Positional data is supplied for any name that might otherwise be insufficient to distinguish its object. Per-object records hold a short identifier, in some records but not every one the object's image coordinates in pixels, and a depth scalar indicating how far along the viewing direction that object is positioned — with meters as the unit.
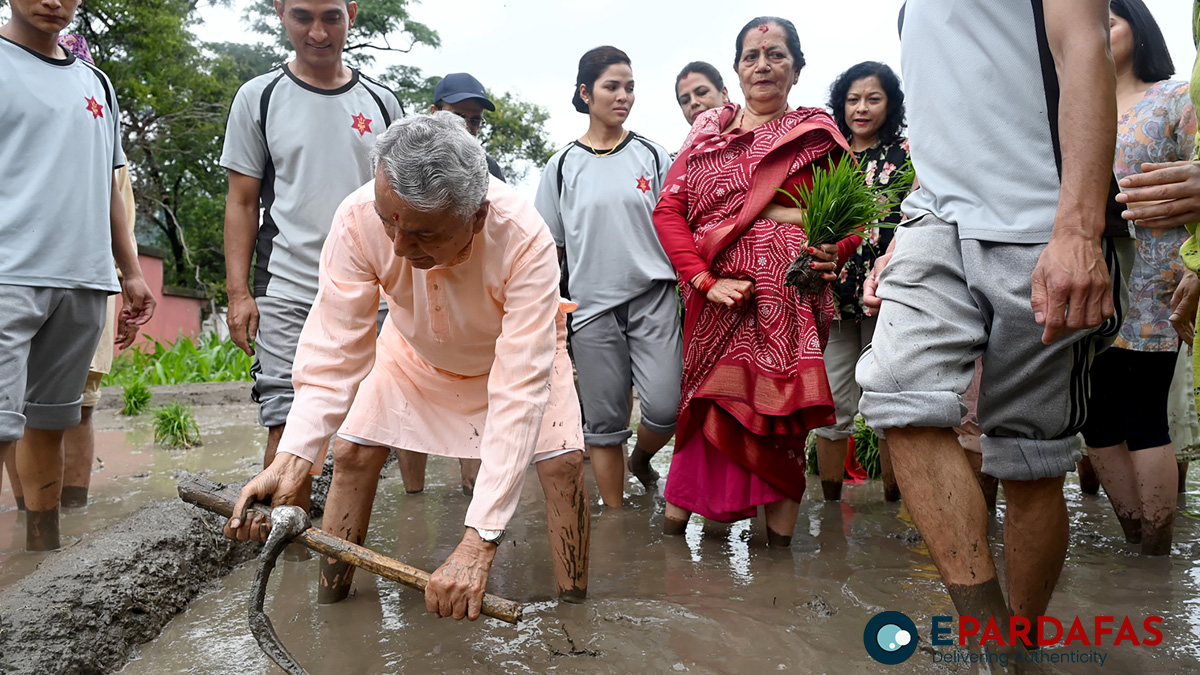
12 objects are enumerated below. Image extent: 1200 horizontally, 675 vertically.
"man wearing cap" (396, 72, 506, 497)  5.23
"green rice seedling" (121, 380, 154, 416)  7.61
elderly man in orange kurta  2.30
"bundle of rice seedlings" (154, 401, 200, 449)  5.86
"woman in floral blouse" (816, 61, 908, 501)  4.21
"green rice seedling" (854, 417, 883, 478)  4.87
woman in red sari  3.39
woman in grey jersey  4.14
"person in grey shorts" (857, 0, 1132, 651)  1.92
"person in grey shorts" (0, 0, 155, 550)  2.95
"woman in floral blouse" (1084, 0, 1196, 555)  3.07
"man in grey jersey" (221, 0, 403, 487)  3.50
